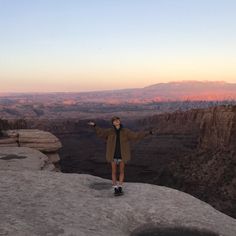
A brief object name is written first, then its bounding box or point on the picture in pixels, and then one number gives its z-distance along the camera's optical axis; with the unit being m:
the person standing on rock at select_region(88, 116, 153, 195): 8.37
